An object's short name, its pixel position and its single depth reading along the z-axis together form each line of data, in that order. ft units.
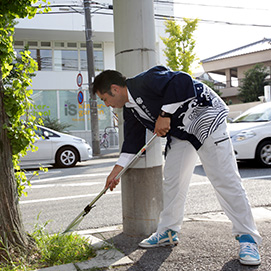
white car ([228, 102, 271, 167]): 25.17
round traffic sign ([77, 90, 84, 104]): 46.35
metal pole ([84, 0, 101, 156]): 46.29
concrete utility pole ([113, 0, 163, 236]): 10.49
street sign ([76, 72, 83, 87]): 46.34
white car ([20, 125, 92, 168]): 32.40
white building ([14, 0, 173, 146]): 62.28
